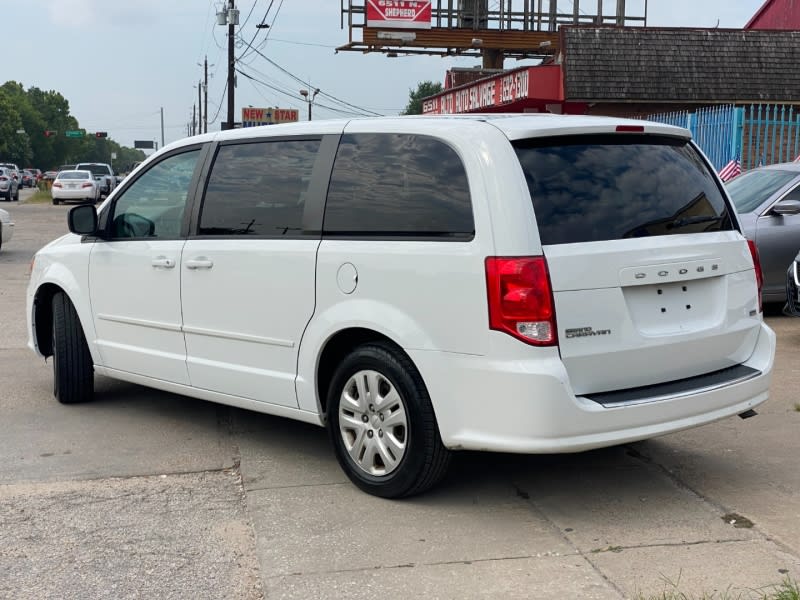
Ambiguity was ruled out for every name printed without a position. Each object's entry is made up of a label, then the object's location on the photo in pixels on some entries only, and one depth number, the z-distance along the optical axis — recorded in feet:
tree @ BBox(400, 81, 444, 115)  368.89
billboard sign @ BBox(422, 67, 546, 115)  79.25
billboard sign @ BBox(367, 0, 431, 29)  106.22
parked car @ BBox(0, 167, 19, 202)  139.54
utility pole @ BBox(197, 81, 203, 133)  306.76
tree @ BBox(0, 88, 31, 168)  373.20
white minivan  14.30
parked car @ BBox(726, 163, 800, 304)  34.17
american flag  54.52
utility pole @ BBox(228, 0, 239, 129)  138.08
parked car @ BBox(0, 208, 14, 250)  57.93
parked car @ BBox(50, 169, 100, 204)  130.11
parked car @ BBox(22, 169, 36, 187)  241.35
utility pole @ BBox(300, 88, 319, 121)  212.60
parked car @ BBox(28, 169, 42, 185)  259.60
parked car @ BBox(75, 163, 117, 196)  157.72
